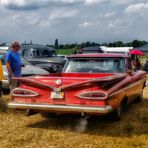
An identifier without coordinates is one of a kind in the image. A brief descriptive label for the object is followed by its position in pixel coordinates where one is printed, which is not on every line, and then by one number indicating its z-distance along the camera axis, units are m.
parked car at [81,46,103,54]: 26.81
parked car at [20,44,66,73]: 17.75
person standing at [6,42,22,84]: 9.62
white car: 12.09
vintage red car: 7.22
